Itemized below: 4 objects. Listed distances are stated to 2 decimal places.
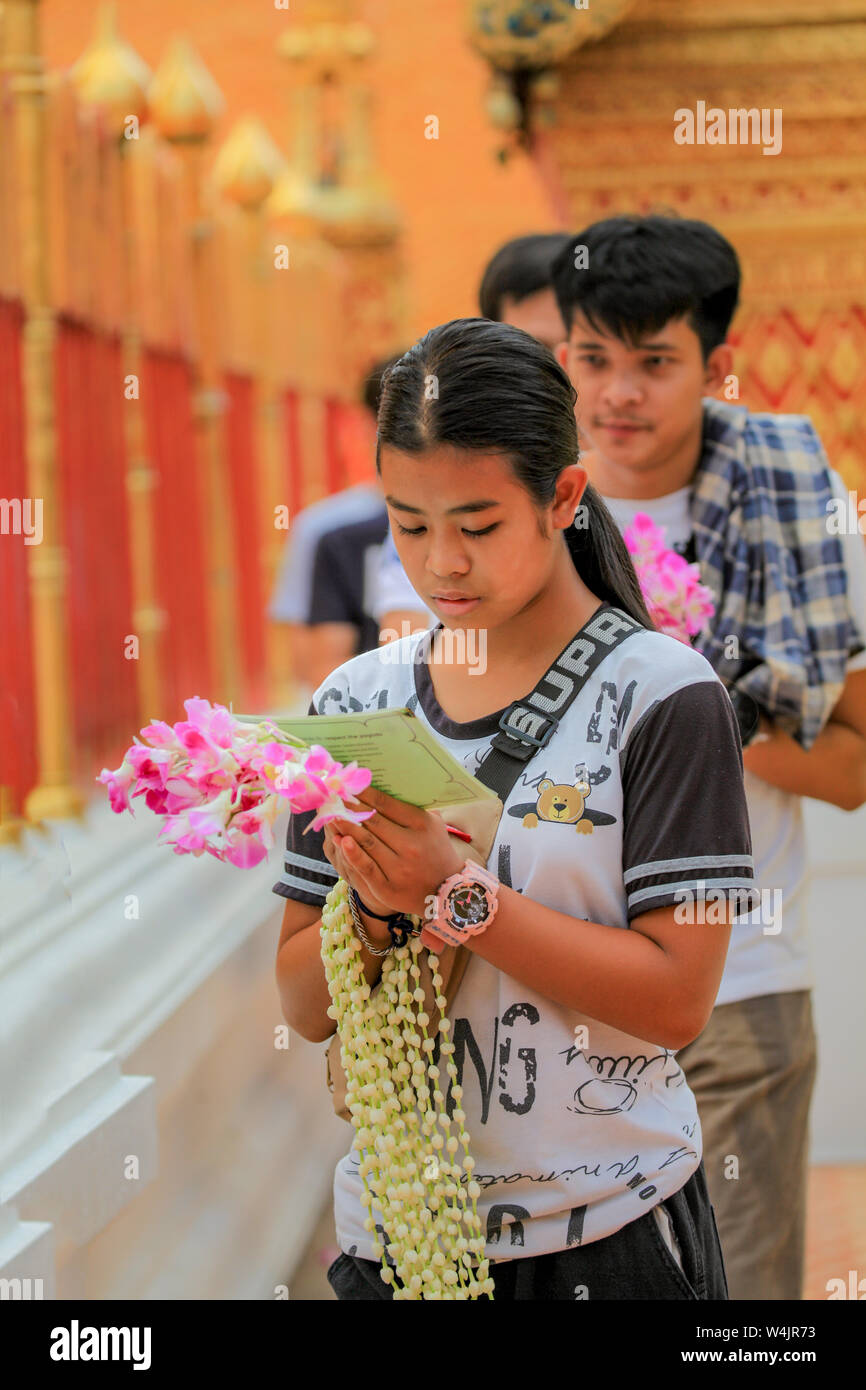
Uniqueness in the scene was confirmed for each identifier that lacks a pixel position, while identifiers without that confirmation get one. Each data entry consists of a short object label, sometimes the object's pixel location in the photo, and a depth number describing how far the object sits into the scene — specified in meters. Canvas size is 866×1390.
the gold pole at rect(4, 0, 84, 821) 6.49
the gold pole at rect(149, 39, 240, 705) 9.95
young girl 2.75
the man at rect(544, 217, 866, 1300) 4.16
